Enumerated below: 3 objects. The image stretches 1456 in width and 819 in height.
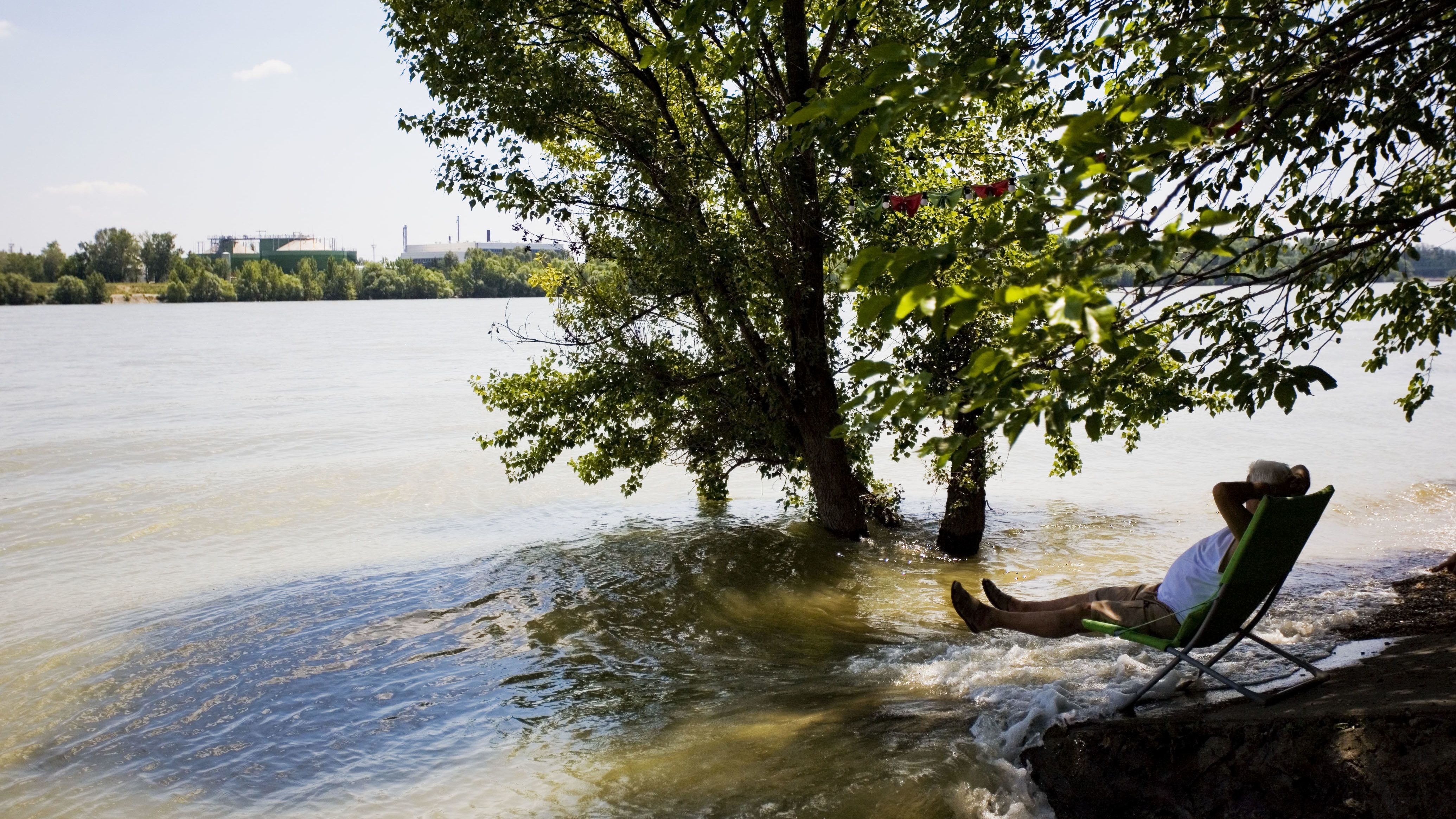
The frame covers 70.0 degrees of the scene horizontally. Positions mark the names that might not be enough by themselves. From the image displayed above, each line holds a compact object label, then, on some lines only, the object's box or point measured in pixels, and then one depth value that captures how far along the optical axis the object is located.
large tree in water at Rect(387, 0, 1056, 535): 9.90
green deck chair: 4.82
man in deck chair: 5.30
